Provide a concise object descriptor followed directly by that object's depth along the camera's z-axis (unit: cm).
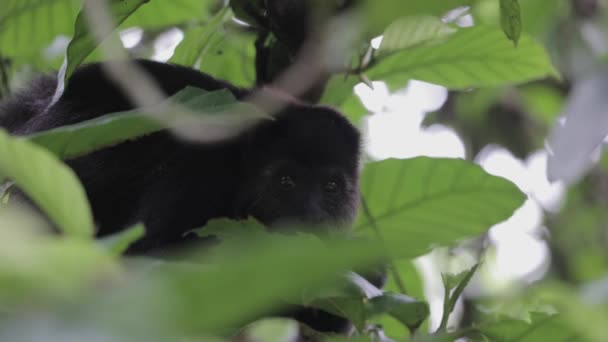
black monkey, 593
